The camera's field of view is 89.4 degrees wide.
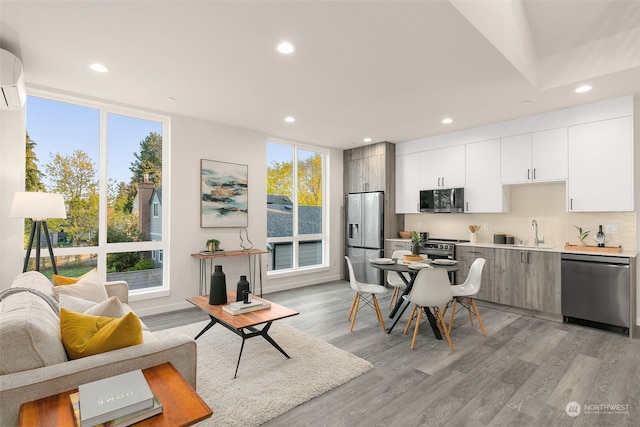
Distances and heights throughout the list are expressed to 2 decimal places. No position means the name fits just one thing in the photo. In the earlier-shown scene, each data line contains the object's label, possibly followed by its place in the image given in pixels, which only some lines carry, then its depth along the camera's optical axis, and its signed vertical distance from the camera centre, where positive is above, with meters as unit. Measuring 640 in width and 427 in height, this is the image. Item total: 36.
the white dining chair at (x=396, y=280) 4.27 -0.86
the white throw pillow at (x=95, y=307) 1.96 -0.57
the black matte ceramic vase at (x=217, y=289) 3.05 -0.69
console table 4.51 -0.71
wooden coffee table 2.58 -0.85
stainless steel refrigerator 5.97 -0.29
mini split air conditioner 2.57 +1.12
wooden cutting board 3.81 -0.39
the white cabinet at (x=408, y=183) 5.85 +0.62
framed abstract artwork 4.79 +0.35
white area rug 2.19 -1.28
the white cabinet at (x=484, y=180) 4.82 +0.56
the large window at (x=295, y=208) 5.80 +0.17
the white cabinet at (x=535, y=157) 4.23 +0.83
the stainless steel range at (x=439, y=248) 4.97 -0.50
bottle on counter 3.98 -0.27
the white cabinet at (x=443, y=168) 5.27 +0.83
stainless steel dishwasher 3.56 -0.85
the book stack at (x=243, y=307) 2.81 -0.80
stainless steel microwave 5.20 +0.27
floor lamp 2.95 +0.06
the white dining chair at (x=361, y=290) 3.70 -0.84
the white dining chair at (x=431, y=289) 3.17 -0.72
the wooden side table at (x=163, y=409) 1.16 -0.74
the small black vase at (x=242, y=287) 2.97 -0.65
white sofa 1.30 -0.67
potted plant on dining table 4.16 -0.38
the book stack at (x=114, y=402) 1.09 -0.66
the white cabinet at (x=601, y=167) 3.75 +0.61
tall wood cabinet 6.01 +0.83
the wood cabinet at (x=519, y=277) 4.07 -0.81
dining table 3.49 -0.57
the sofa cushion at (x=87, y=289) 2.57 -0.60
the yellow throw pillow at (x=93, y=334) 1.61 -0.60
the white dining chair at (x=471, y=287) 3.54 -0.81
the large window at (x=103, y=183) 3.74 +0.42
